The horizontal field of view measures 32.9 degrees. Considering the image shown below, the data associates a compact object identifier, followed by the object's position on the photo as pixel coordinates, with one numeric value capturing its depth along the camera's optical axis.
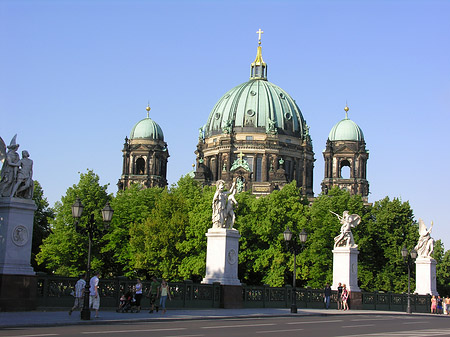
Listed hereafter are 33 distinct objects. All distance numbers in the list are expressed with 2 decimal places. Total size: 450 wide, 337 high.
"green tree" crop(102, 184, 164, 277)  71.31
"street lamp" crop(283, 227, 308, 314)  38.71
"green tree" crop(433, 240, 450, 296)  86.39
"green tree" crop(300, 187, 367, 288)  68.00
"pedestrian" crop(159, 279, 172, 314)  32.86
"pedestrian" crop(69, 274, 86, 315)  30.96
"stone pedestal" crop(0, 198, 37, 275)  29.03
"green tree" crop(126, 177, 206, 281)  66.25
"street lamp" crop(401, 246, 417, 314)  47.36
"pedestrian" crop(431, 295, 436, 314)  52.54
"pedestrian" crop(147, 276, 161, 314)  34.06
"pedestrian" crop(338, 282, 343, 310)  45.44
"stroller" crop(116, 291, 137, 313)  32.84
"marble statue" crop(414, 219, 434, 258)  54.69
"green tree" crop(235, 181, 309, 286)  66.12
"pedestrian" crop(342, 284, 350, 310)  45.38
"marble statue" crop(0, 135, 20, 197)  29.69
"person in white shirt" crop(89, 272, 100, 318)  29.33
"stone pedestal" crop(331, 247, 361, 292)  46.31
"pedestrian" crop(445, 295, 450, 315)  55.92
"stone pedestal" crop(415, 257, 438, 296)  54.53
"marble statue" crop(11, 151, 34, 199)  29.83
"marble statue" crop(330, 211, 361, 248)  46.69
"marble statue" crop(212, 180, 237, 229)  38.19
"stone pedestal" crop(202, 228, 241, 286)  37.78
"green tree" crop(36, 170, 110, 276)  69.44
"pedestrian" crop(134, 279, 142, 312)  33.33
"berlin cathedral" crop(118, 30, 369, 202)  126.19
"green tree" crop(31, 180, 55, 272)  81.01
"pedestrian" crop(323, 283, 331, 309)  45.17
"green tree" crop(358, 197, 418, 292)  70.06
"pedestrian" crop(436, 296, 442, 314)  53.64
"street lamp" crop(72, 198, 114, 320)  31.11
